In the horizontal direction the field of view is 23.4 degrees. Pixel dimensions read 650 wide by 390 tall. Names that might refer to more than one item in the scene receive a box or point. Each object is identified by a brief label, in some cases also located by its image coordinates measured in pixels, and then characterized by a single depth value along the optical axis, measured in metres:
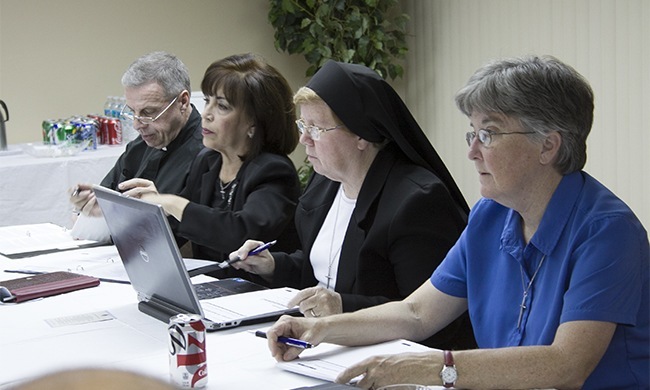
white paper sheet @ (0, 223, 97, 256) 5.84
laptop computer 3.60
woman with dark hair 5.50
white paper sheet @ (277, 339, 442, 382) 3.04
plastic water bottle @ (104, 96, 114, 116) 9.88
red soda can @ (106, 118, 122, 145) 9.49
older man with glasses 6.63
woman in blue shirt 2.93
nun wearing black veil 4.20
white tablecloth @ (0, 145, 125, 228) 8.44
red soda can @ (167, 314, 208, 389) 2.86
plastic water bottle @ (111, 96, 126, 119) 9.77
